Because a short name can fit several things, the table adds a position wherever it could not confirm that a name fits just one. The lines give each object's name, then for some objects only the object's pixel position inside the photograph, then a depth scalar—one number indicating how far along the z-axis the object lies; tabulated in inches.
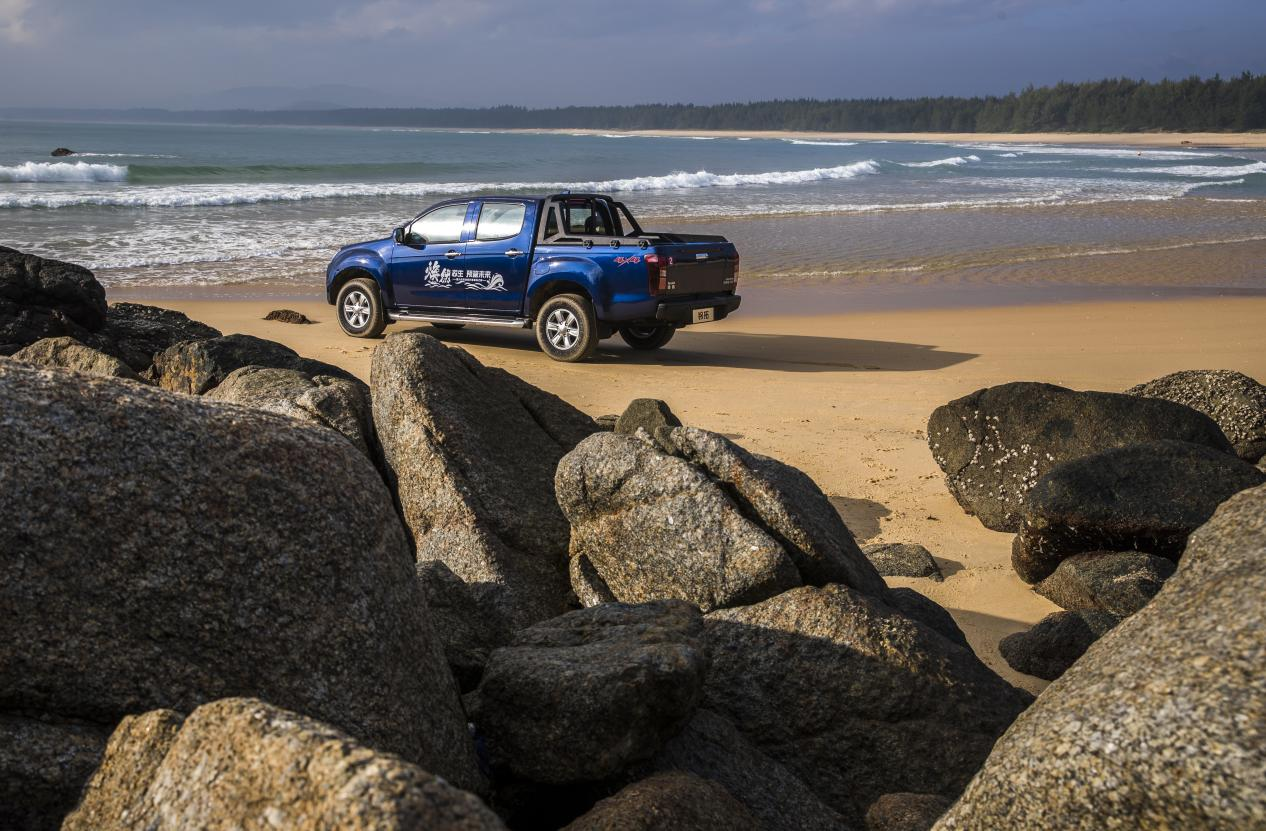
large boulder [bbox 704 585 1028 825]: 152.3
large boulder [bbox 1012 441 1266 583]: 221.8
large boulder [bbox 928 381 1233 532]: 271.4
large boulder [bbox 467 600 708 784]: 128.8
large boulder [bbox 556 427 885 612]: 177.5
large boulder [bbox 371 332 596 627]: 198.8
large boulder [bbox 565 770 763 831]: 110.6
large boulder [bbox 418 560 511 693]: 152.2
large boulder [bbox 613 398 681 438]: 281.7
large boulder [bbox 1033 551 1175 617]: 206.4
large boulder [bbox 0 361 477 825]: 105.4
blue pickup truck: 480.4
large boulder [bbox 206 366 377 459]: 225.5
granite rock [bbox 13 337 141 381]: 284.2
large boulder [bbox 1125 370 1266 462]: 296.7
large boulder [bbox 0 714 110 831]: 99.6
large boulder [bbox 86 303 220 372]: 372.5
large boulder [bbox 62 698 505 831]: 74.3
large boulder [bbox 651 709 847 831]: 135.0
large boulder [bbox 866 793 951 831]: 127.6
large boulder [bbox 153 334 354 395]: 291.4
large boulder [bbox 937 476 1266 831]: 89.8
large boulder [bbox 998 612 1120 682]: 195.9
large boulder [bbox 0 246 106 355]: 371.6
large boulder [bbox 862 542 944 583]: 246.4
